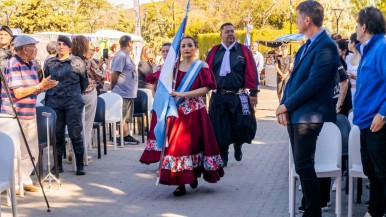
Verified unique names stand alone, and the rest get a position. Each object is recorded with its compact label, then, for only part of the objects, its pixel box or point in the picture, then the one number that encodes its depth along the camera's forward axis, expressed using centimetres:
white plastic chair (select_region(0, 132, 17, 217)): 629
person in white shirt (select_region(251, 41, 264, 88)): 1897
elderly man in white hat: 795
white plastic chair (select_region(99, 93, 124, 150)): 1203
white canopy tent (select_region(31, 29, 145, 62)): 2995
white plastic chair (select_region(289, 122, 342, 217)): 667
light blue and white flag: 802
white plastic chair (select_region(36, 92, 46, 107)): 1082
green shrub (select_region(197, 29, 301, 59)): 4500
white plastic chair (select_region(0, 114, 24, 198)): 780
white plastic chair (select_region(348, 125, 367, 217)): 668
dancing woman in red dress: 796
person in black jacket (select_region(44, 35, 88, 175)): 925
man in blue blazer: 591
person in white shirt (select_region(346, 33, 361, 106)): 952
